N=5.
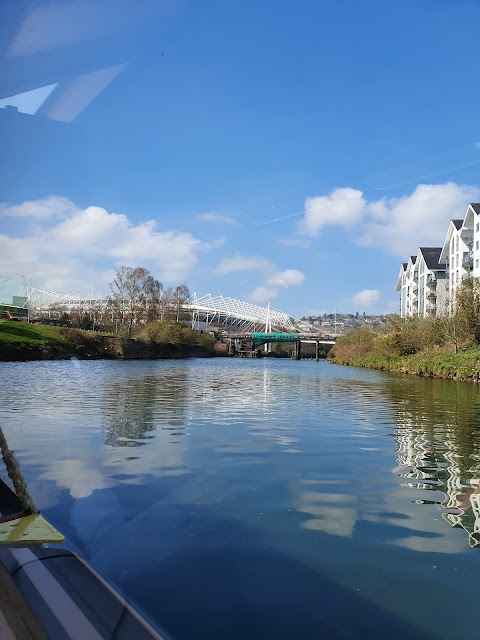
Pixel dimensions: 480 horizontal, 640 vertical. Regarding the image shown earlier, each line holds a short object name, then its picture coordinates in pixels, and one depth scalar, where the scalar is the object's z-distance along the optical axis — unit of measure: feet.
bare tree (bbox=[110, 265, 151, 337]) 159.74
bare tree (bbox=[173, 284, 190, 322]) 194.90
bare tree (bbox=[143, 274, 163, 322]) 166.71
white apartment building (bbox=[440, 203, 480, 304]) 126.52
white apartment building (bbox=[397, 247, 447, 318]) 160.76
